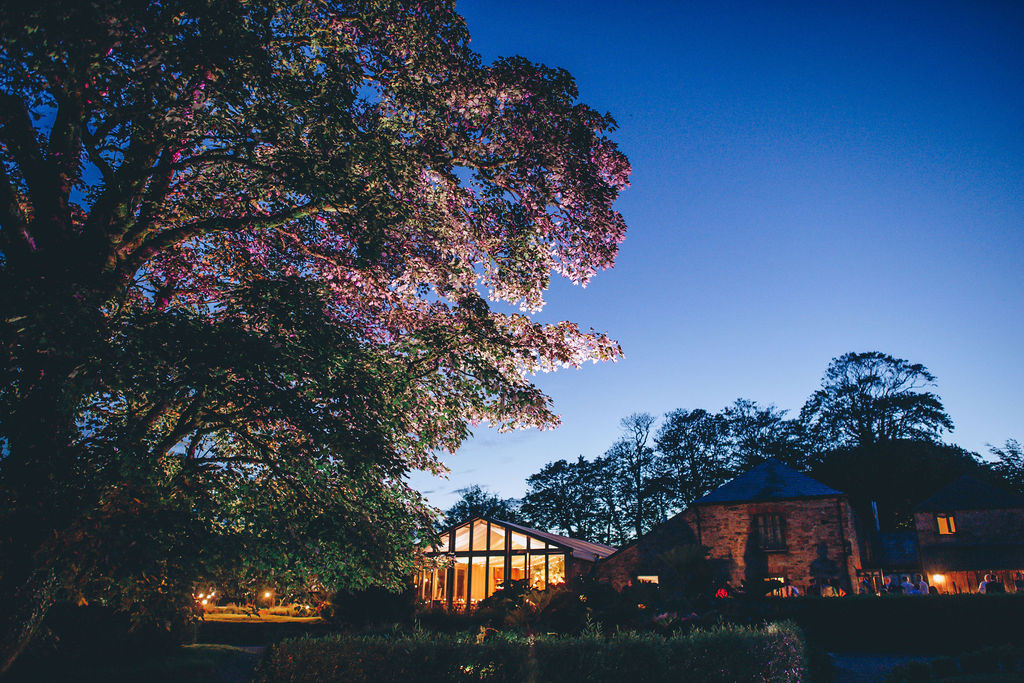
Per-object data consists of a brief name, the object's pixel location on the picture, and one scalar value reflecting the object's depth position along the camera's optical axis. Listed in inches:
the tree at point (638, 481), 2576.3
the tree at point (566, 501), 2746.1
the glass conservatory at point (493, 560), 1188.5
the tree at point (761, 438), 2324.1
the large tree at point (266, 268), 243.8
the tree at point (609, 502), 2672.2
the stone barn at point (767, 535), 1009.5
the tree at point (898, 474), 1903.3
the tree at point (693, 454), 2444.6
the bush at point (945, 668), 470.6
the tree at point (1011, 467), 2015.3
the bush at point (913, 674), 449.7
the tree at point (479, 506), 3230.8
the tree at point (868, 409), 2075.5
